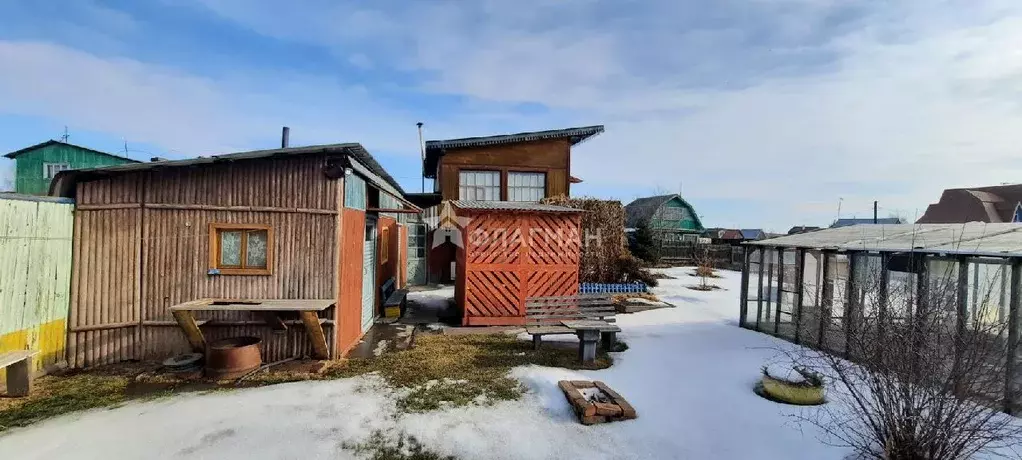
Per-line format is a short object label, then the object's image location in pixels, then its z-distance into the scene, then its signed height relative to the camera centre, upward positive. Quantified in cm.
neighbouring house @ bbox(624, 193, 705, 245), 3122 +129
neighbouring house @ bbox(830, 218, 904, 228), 4446 +175
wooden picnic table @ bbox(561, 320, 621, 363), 775 -186
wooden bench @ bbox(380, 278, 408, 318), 1152 -197
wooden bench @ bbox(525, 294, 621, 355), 875 -168
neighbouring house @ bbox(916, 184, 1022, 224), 3009 +258
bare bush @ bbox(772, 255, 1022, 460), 394 -133
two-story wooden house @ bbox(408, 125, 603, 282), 1695 +242
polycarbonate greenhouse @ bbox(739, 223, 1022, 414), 561 -63
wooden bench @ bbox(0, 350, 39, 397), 583 -207
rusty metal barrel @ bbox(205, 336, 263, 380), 673 -210
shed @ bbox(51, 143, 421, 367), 716 -41
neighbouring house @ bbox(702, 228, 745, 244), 3108 +0
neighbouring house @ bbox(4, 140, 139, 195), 2223 +273
